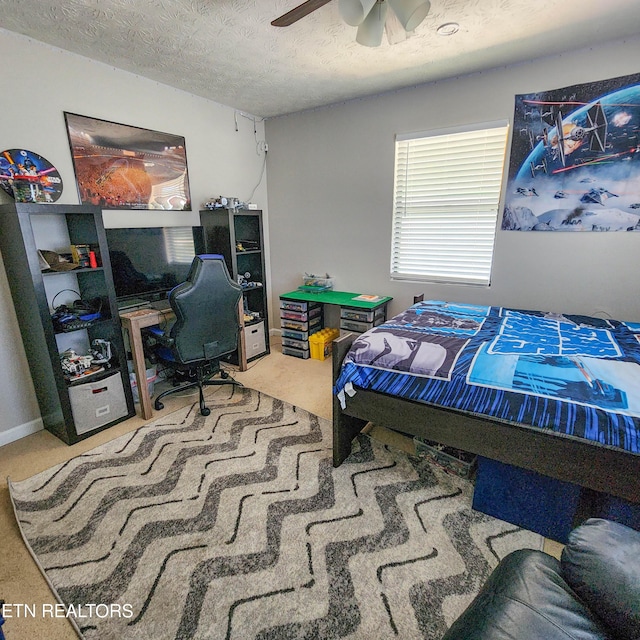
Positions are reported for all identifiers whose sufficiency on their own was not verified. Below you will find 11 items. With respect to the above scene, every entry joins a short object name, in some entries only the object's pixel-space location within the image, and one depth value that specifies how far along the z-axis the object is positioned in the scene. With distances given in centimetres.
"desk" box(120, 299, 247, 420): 237
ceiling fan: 145
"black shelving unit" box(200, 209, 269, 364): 307
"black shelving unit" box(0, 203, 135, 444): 196
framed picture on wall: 237
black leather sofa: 67
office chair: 222
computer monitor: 248
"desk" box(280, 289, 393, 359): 319
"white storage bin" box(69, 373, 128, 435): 218
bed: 126
